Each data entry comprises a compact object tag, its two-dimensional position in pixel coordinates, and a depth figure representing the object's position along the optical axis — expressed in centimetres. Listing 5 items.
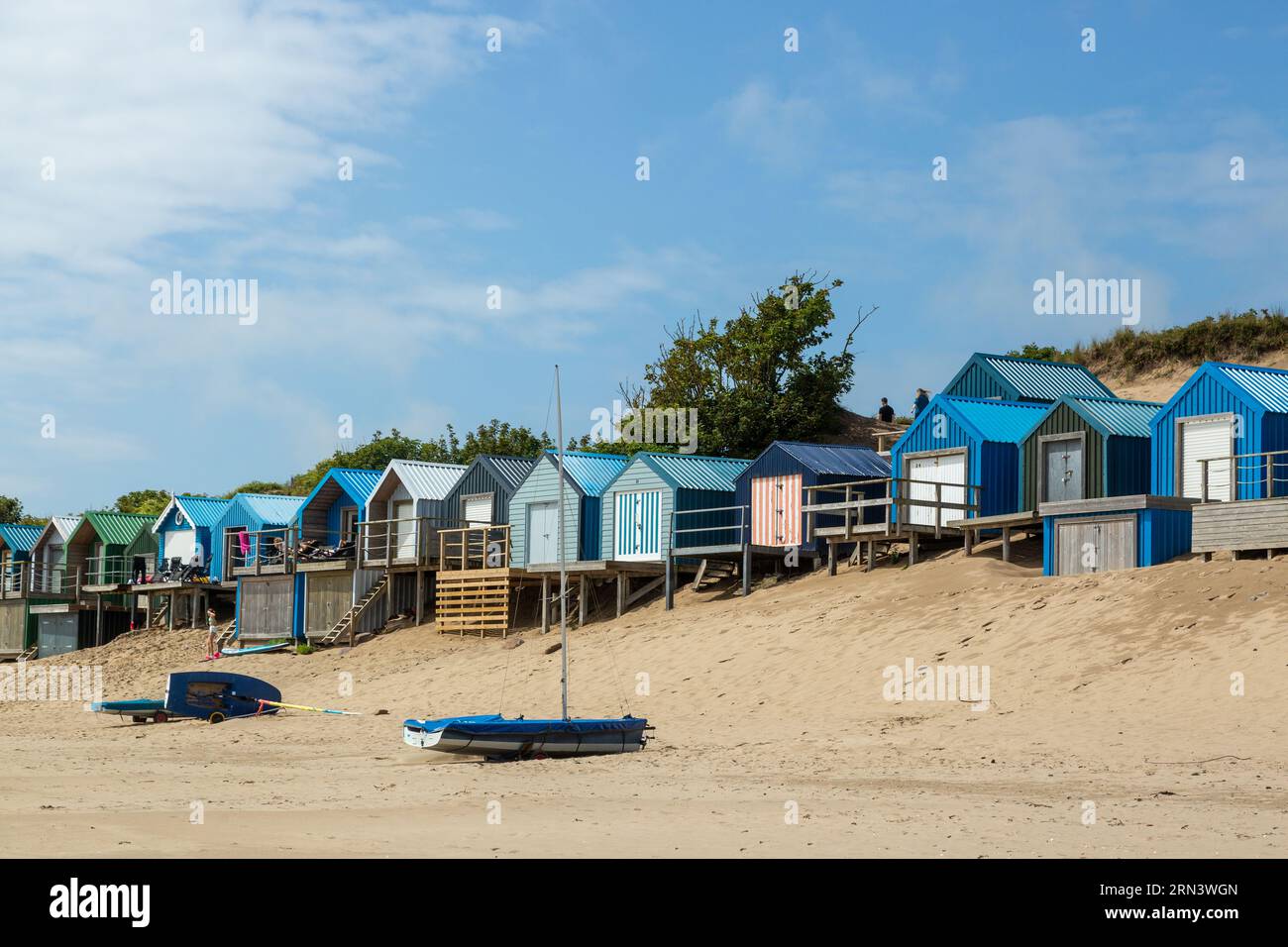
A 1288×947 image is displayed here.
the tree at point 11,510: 9675
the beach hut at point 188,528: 5900
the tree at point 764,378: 5878
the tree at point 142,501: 8888
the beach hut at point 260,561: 5100
